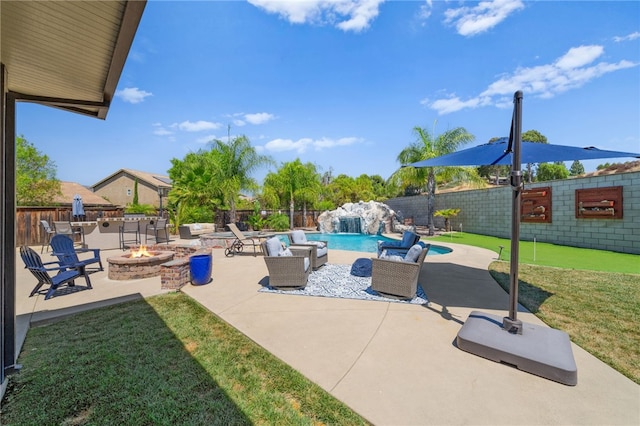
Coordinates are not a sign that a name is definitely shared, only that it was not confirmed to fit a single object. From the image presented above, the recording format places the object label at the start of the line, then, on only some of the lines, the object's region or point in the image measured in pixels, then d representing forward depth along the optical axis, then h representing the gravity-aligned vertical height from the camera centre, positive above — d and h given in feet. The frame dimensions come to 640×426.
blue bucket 17.74 -4.06
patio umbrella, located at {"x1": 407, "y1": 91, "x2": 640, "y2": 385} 7.98 -4.71
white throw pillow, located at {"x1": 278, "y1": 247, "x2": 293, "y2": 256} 17.95 -3.06
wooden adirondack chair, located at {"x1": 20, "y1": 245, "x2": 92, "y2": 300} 15.21 -3.92
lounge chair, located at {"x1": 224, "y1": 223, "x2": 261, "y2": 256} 30.78 -4.13
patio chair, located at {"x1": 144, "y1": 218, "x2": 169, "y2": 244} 39.04 -2.95
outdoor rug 15.33 -5.20
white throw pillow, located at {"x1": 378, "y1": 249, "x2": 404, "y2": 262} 15.19 -2.94
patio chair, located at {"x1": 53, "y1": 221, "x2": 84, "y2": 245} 33.94 -2.40
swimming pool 33.49 -5.69
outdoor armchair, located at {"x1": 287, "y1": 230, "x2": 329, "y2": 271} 21.47 -3.23
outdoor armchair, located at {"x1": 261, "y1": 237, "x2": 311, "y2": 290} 16.58 -3.92
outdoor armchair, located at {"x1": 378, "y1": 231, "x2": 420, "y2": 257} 20.99 -2.98
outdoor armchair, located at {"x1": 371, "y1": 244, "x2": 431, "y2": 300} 14.58 -3.75
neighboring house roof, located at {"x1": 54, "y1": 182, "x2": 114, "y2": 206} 71.41 +4.33
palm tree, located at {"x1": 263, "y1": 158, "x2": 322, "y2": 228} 64.44 +7.12
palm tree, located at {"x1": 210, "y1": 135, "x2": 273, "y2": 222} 51.11 +9.46
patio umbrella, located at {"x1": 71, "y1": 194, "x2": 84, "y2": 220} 38.63 +0.46
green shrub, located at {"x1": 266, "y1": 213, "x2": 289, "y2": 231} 61.01 -2.79
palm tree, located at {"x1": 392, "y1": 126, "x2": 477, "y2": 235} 45.80 +10.87
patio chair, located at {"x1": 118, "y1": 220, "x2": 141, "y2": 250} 35.87 -3.39
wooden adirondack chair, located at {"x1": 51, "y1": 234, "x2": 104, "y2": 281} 18.94 -3.08
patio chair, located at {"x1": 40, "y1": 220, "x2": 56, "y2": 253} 35.71 -3.61
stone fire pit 19.45 -4.48
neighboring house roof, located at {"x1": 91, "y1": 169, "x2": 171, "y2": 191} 99.02 +13.06
